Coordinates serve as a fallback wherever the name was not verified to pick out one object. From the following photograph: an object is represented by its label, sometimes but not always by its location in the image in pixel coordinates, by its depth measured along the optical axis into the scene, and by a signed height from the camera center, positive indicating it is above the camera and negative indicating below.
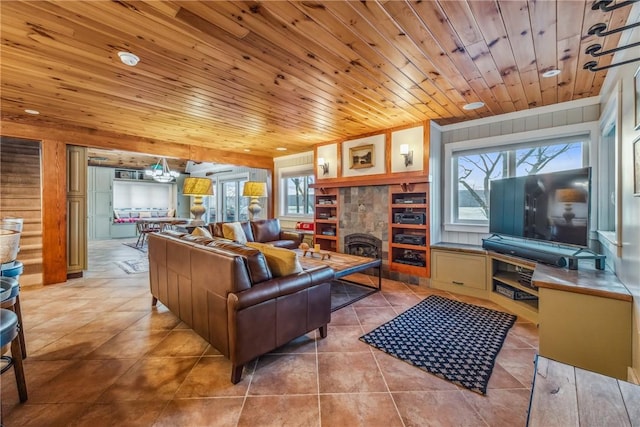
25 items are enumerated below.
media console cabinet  1.73 -0.73
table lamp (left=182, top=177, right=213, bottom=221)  5.11 +0.48
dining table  7.50 -0.32
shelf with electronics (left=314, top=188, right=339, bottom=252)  5.06 -0.12
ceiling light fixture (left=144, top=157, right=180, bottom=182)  7.87 +1.19
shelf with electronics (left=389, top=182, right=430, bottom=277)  3.96 -0.26
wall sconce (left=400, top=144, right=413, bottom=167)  4.00 +0.87
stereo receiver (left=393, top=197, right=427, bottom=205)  4.01 +0.16
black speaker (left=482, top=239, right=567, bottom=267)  2.43 -0.42
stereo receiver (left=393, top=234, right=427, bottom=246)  4.00 -0.42
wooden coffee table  3.20 -0.65
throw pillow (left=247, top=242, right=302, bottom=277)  2.19 -0.41
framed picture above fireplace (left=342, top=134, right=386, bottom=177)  4.40 +0.94
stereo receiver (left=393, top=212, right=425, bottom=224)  3.97 -0.10
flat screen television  2.45 +0.05
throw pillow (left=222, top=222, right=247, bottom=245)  4.72 -0.35
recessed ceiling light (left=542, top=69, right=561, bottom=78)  2.42 +1.26
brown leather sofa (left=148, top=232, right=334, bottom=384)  1.84 -0.66
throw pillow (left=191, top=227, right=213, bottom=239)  3.46 -0.26
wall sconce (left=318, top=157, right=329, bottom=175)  5.13 +0.89
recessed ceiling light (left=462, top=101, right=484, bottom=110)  3.22 +1.29
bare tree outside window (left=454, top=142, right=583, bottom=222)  3.30 +0.60
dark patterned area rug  1.99 -1.15
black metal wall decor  1.05 +0.79
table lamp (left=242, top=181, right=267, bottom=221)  5.76 +0.48
